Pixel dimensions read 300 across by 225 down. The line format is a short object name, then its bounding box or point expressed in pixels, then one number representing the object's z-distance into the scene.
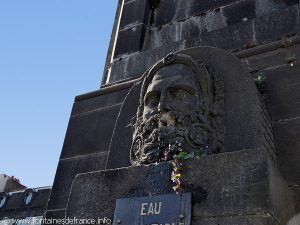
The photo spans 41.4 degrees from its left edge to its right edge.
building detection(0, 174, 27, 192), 31.78
